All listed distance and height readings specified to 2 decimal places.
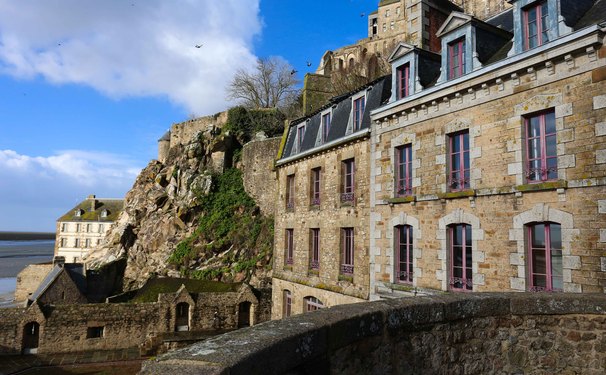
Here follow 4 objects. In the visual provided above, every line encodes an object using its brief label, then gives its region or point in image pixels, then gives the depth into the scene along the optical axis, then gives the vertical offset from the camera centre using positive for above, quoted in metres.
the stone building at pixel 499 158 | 7.21 +1.62
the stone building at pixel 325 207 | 12.95 +0.80
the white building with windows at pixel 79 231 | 49.19 -0.91
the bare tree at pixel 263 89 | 39.72 +13.79
